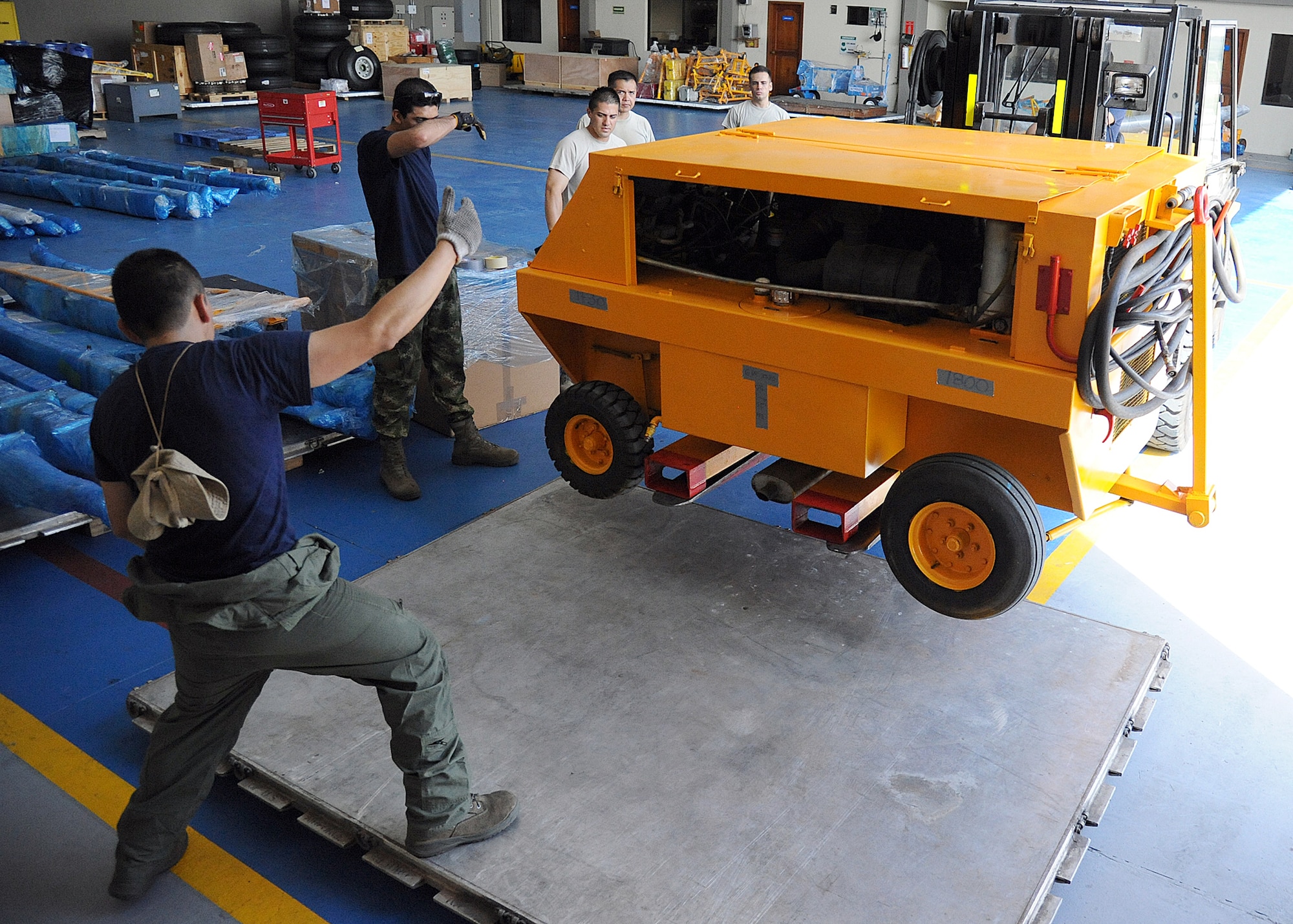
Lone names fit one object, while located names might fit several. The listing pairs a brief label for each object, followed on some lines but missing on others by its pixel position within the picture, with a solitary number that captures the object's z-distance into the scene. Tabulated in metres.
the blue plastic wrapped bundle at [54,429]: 4.82
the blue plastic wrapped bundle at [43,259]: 7.54
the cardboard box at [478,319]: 5.92
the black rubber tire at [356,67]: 19.48
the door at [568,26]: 23.47
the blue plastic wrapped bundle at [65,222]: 10.21
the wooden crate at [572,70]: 20.44
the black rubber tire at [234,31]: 18.95
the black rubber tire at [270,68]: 19.02
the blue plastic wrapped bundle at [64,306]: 6.27
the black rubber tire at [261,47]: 18.80
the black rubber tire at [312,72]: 19.84
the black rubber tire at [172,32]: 18.39
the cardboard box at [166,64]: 18.14
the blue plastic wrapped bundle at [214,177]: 11.85
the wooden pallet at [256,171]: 12.65
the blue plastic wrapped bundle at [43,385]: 5.23
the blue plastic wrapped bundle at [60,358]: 5.61
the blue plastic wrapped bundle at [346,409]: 5.55
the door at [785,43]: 19.98
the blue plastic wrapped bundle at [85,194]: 10.78
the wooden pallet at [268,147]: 13.34
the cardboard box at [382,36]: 20.09
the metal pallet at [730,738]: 2.78
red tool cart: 12.61
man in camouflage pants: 4.73
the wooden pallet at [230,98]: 18.30
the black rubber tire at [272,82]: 19.00
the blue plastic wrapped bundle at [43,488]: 4.46
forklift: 6.15
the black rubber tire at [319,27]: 19.59
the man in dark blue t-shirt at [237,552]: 2.31
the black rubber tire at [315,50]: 19.66
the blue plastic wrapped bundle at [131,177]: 11.08
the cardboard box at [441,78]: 18.80
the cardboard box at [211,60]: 17.98
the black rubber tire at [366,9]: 20.08
